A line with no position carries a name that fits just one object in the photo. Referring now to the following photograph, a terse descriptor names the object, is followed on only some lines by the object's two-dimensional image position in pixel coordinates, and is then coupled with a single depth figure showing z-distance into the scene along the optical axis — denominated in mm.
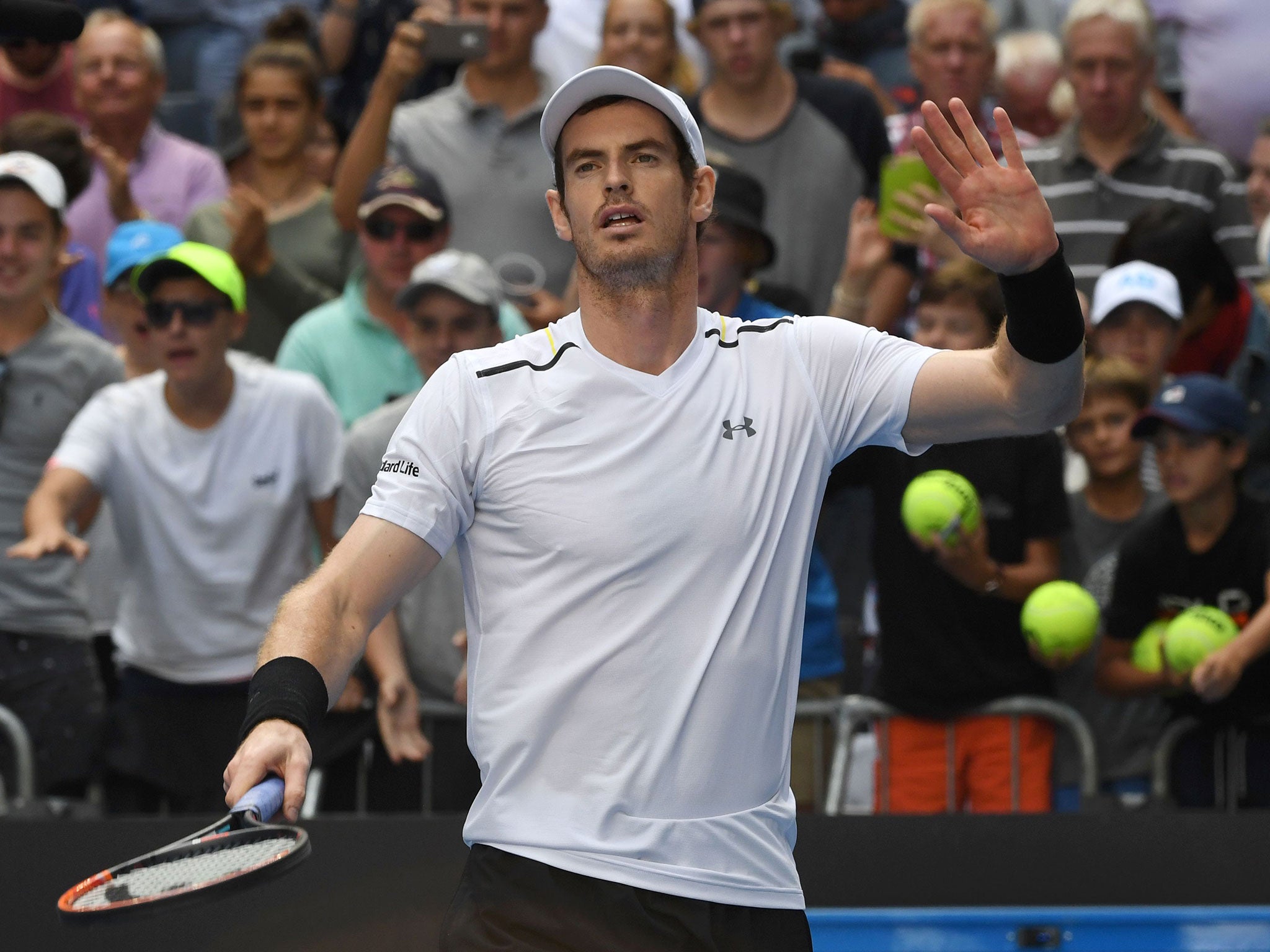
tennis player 7039
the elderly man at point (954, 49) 16719
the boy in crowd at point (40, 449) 13117
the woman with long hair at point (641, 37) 17062
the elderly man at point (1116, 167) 15961
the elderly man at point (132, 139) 17344
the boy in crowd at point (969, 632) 12727
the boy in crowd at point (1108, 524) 12977
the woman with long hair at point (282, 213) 16391
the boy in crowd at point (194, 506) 12953
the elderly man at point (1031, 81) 18750
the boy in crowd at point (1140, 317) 14547
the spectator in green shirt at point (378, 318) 14914
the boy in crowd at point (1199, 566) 12437
